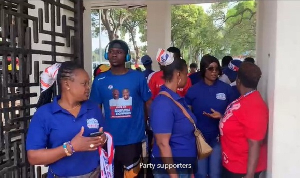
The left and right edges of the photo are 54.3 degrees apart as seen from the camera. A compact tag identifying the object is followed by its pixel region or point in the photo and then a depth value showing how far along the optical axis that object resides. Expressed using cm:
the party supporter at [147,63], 465
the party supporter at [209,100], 272
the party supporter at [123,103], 269
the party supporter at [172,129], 198
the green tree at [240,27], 1062
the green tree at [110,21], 1230
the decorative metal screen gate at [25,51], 196
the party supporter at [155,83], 370
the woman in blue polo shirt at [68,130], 164
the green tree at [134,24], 1308
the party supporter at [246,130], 207
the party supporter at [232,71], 378
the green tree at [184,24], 1302
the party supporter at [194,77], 392
